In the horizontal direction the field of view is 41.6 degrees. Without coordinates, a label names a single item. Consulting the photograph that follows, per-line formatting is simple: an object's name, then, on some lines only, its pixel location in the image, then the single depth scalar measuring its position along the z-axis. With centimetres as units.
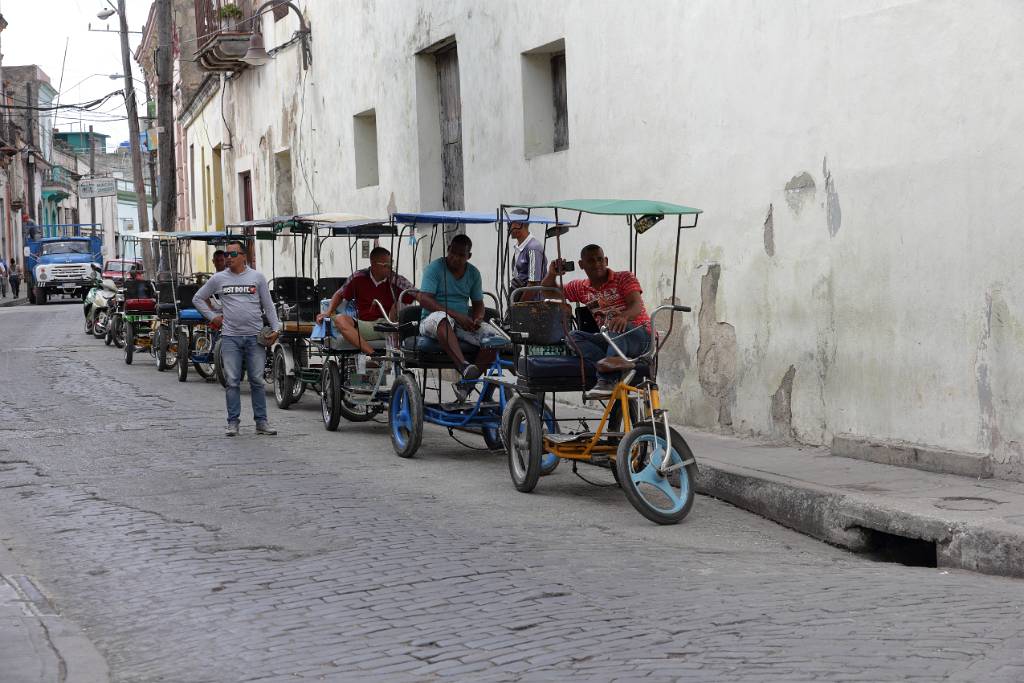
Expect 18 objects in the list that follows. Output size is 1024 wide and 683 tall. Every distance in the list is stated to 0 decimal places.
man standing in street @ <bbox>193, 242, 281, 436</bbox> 1182
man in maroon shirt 1248
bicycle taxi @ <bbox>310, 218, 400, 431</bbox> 1205
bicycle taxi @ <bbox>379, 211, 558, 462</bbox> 1038
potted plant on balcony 2427
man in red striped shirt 884
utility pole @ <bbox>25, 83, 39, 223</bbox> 6931
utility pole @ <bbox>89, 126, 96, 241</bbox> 8194
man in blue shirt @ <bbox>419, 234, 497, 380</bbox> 1049
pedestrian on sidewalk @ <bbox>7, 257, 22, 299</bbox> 5141
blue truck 4247
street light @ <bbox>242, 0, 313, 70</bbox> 2215
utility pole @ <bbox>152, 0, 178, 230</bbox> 2616
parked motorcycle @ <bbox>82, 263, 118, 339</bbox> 2402
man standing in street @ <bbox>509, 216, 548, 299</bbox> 1148
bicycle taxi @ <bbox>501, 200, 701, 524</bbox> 805
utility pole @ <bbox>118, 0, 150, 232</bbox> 3638
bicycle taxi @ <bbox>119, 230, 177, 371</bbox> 1838
